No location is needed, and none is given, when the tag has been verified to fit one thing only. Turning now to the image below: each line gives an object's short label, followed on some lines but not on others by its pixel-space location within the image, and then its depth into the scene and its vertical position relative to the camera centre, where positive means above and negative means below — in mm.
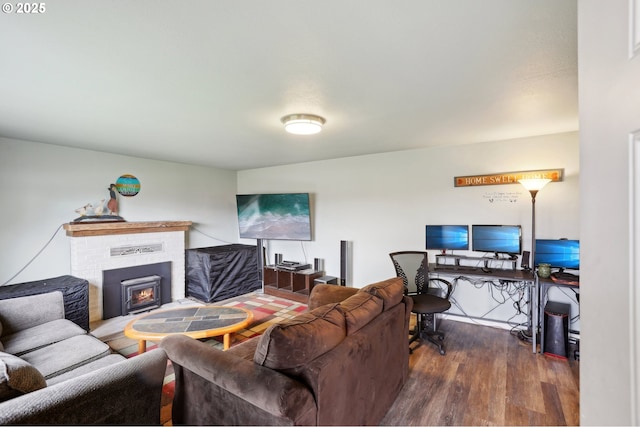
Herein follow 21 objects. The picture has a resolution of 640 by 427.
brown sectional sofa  1365 -841
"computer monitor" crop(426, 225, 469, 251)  3725 -337
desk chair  3062 -920
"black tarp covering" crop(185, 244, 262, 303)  4777 -1053
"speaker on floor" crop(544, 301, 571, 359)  2865 -1215
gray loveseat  1246 -894
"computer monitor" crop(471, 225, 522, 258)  3385 -333
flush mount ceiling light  2678 +826
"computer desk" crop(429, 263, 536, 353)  3047 -721
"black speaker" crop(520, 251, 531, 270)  3396 -587
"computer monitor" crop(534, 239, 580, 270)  3076 -455
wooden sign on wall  3277 +407
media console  4781 -1239
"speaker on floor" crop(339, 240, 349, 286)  4695 -819
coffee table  2721 -1133
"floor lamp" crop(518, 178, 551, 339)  3063 -2
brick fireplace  3867 -549
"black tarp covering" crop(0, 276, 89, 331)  3215 -894
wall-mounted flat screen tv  5031 -85
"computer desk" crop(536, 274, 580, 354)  2868 -819
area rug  2332 -1457
